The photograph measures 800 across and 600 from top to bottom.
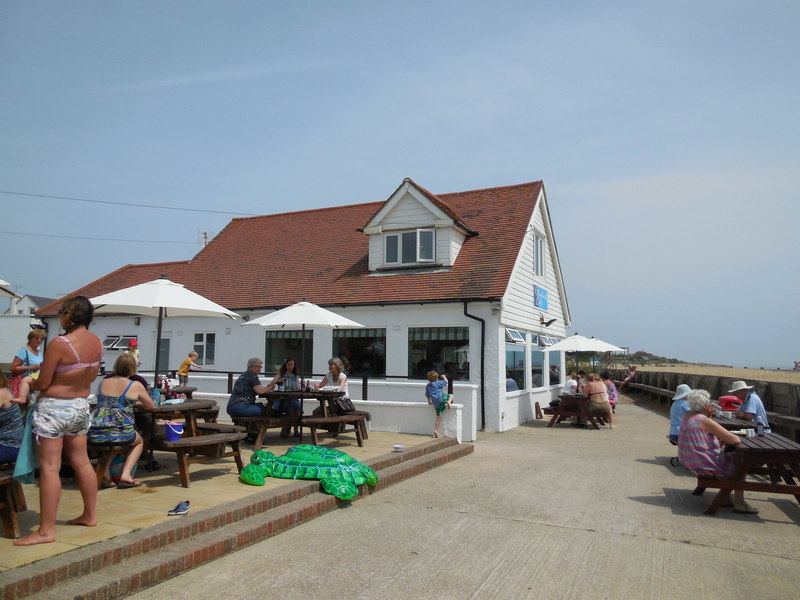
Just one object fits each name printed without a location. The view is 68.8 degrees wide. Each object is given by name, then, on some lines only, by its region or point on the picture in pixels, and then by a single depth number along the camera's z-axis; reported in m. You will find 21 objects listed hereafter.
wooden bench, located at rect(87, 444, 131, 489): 6.02
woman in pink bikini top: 4.51
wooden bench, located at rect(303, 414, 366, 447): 9.37
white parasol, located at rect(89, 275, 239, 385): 8.36
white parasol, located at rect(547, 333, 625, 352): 17.86
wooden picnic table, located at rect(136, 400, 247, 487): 6.50
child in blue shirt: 10.91
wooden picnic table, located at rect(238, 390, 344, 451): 8.95
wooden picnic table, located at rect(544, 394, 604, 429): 15.37
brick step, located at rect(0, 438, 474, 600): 3.92
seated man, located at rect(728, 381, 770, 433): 9.60
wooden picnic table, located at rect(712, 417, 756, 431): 9.02
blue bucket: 7.20
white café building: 14.41
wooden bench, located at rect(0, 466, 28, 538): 4.57
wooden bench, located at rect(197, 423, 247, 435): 7.87
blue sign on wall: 18.28
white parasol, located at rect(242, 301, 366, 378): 11.00
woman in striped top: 7.02
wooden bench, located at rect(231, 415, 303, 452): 8.92
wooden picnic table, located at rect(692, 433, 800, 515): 6.61
